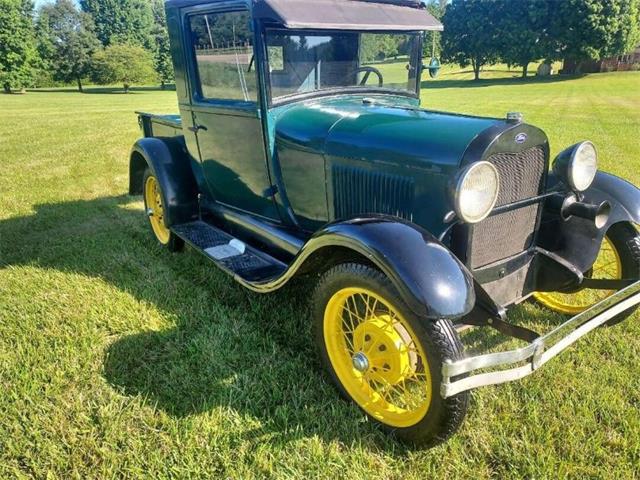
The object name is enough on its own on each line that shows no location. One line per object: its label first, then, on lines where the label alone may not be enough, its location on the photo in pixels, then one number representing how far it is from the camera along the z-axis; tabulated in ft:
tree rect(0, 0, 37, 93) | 120.37
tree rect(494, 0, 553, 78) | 112.16
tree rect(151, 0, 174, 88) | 142.51
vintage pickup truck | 6.75
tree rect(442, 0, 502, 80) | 118.21
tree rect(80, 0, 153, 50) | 182.70
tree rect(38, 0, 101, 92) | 139.33
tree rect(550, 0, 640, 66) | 105.70
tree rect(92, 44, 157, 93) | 137.59
